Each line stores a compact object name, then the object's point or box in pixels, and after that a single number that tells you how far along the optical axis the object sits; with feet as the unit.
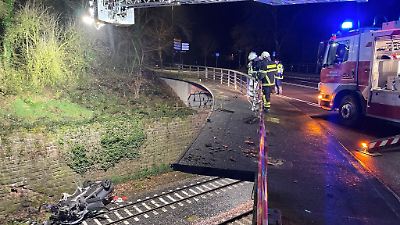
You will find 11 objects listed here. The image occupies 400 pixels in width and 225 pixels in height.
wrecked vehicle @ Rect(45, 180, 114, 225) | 32.24
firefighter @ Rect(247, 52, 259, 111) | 33.47
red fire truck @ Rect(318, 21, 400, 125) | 27.27
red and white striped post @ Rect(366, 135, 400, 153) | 22.76
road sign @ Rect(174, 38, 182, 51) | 112.16
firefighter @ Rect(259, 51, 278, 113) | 32.70
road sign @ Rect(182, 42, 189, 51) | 117.70
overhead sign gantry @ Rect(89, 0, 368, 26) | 51.60
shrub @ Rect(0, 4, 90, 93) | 45.83
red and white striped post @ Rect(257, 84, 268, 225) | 7.93
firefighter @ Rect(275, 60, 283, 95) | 46.95
